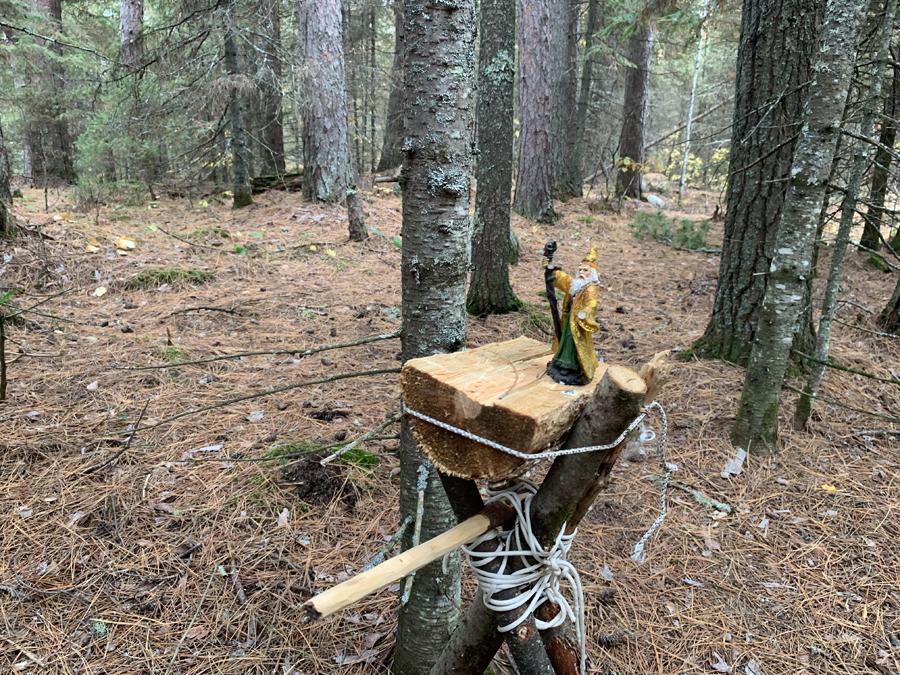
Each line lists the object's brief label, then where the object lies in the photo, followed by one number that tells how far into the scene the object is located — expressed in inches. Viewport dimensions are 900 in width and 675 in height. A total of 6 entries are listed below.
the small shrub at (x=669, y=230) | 385.4
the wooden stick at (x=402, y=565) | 38.8
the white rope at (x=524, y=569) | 54.7
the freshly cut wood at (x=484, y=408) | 49.5
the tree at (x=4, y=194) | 221.5
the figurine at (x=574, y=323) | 63.7
